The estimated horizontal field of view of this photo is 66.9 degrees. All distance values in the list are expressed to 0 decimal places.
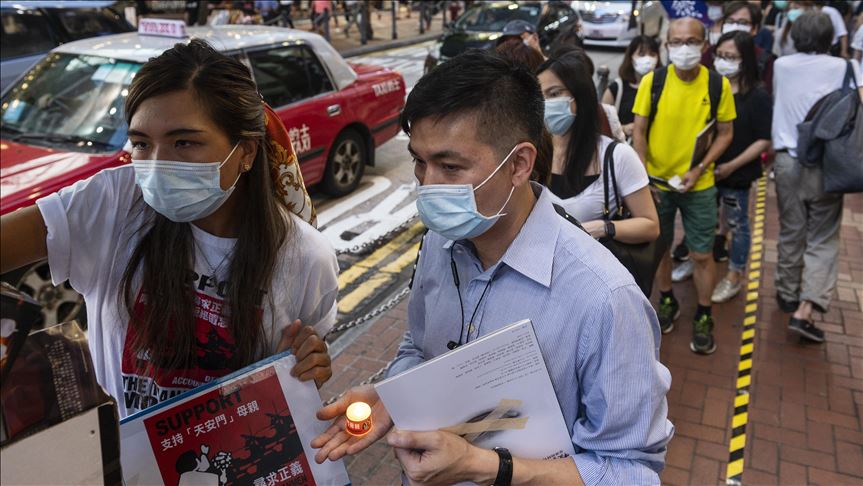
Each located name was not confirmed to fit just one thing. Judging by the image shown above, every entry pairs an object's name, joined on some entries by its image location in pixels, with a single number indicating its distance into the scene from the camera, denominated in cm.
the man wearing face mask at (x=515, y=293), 137
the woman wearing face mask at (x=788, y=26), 682
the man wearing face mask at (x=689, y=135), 398
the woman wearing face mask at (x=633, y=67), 529
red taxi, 409
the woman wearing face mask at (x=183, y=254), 170
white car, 1677
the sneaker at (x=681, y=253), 539
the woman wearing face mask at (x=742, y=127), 432
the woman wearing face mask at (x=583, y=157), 290
